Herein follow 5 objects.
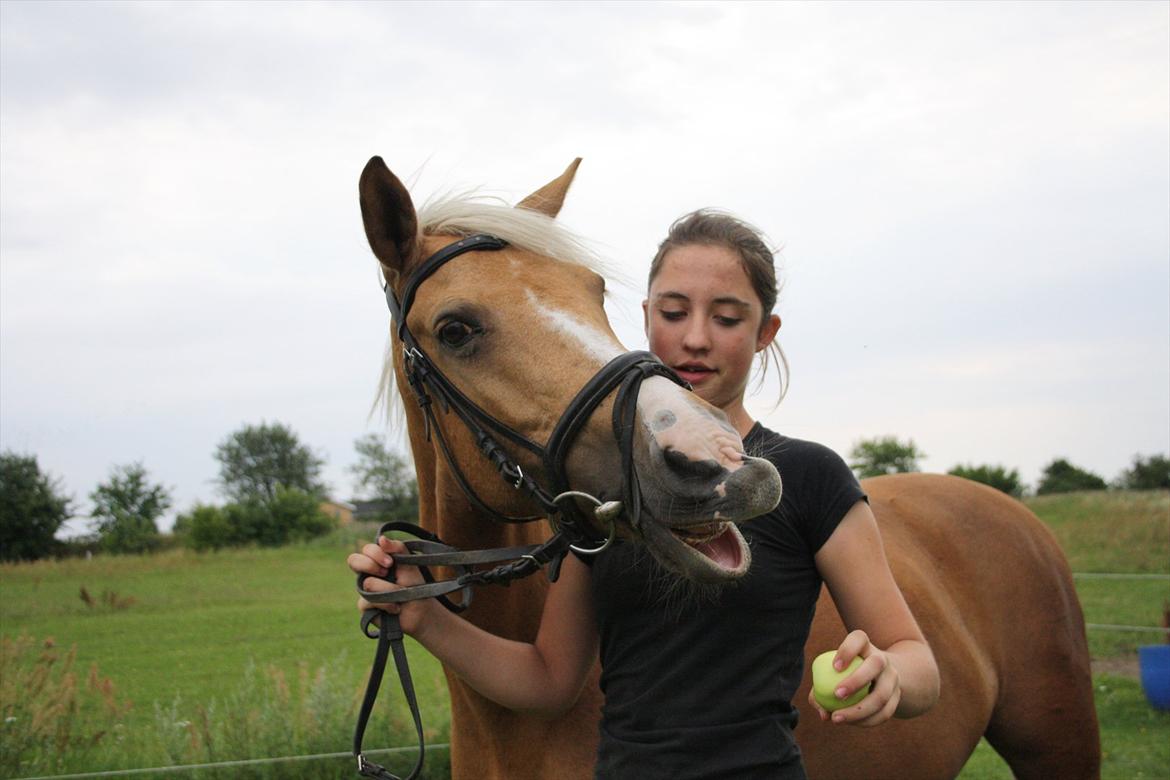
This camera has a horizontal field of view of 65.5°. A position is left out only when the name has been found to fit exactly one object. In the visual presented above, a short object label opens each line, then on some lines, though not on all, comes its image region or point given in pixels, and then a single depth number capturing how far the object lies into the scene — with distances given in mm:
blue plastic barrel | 8180
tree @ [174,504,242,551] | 26594
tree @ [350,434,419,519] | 36097
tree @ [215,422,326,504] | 63500
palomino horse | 1891
